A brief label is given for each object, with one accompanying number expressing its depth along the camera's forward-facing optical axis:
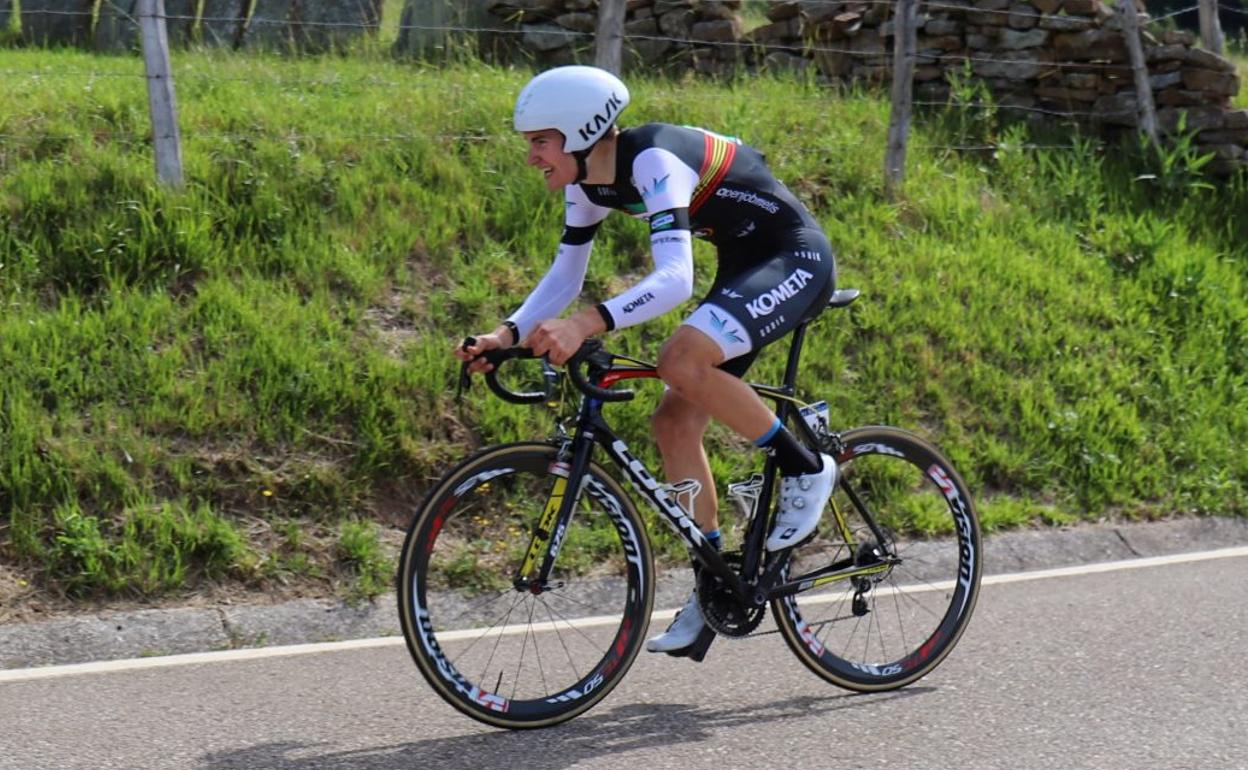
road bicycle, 9.41
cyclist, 9.29
